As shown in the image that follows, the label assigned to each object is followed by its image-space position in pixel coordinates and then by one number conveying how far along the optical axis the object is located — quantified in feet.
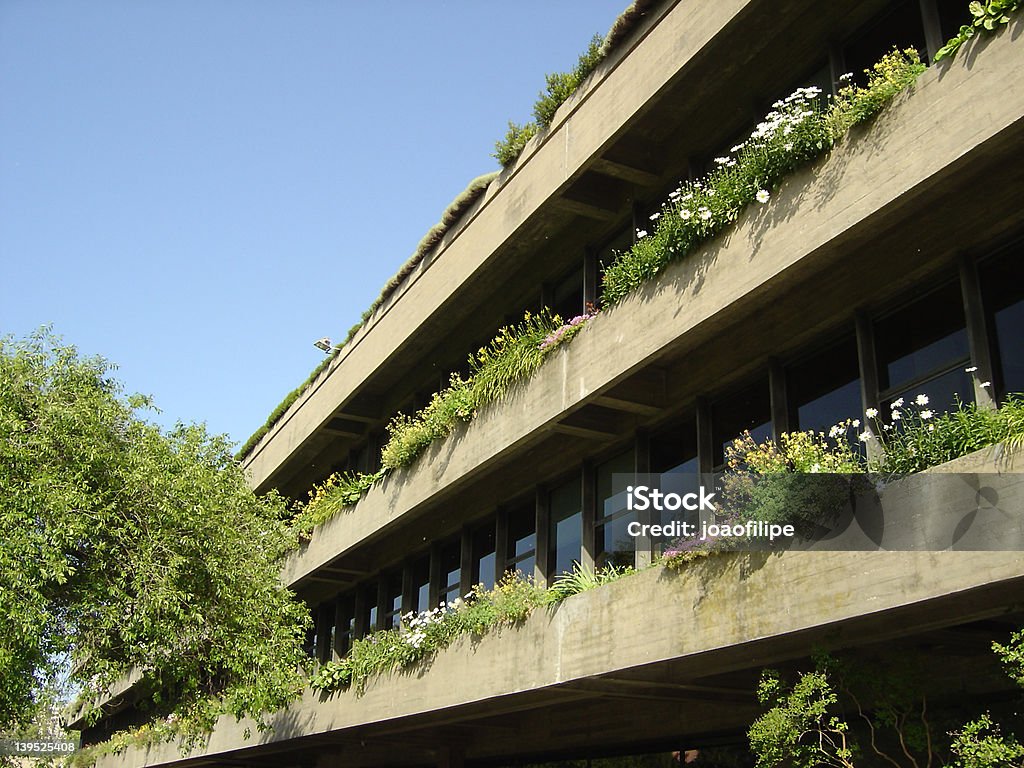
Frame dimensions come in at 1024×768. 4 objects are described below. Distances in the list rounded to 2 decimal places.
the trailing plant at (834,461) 29.37
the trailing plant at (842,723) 31.22
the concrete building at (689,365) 32.04
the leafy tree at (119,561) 47.42
